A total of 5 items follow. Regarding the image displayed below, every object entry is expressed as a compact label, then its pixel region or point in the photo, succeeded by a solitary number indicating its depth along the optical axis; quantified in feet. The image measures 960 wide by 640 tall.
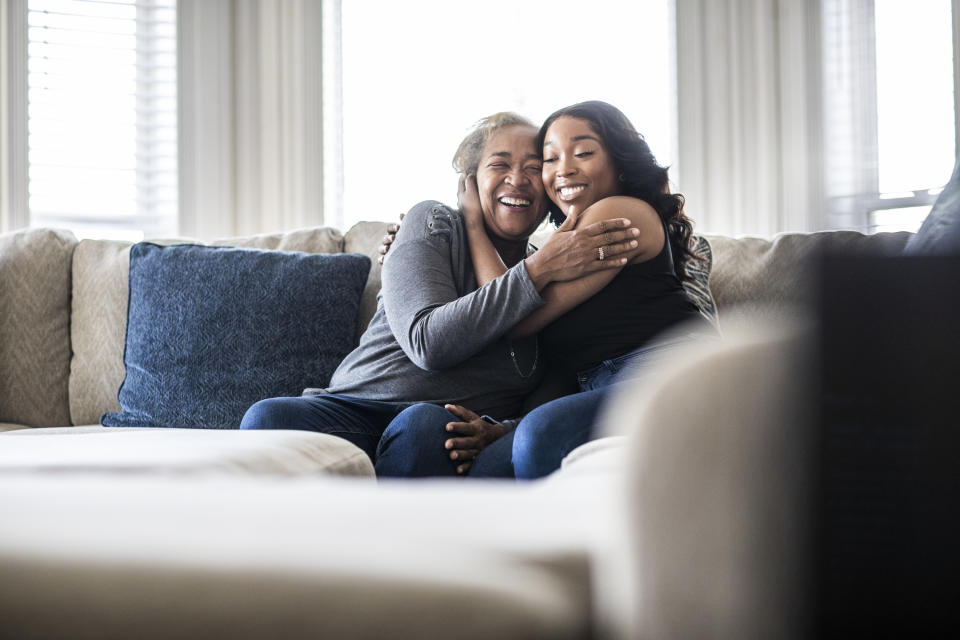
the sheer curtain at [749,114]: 10.73
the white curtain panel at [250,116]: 10.96
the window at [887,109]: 10.33
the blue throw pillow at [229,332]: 6.29
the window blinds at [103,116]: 10.58
